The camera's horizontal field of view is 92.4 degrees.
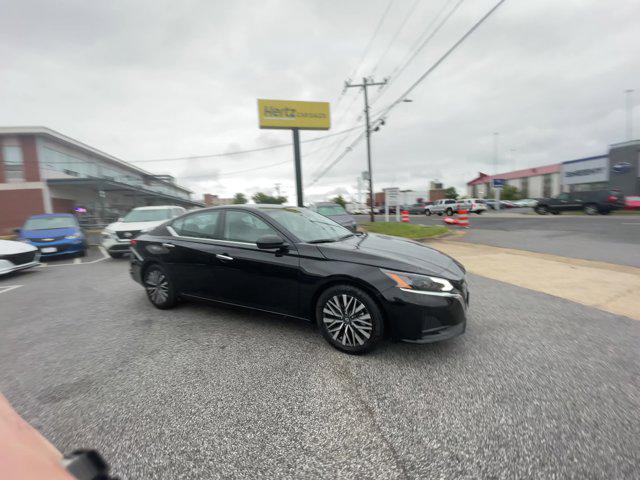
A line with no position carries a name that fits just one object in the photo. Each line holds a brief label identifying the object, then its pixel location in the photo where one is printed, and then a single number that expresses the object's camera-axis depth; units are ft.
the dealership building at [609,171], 86.38
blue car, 27.99
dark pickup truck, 64.28
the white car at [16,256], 21.72
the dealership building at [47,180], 66.90
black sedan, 8.95
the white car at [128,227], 27.94
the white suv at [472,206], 99.56
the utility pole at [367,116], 64.85
